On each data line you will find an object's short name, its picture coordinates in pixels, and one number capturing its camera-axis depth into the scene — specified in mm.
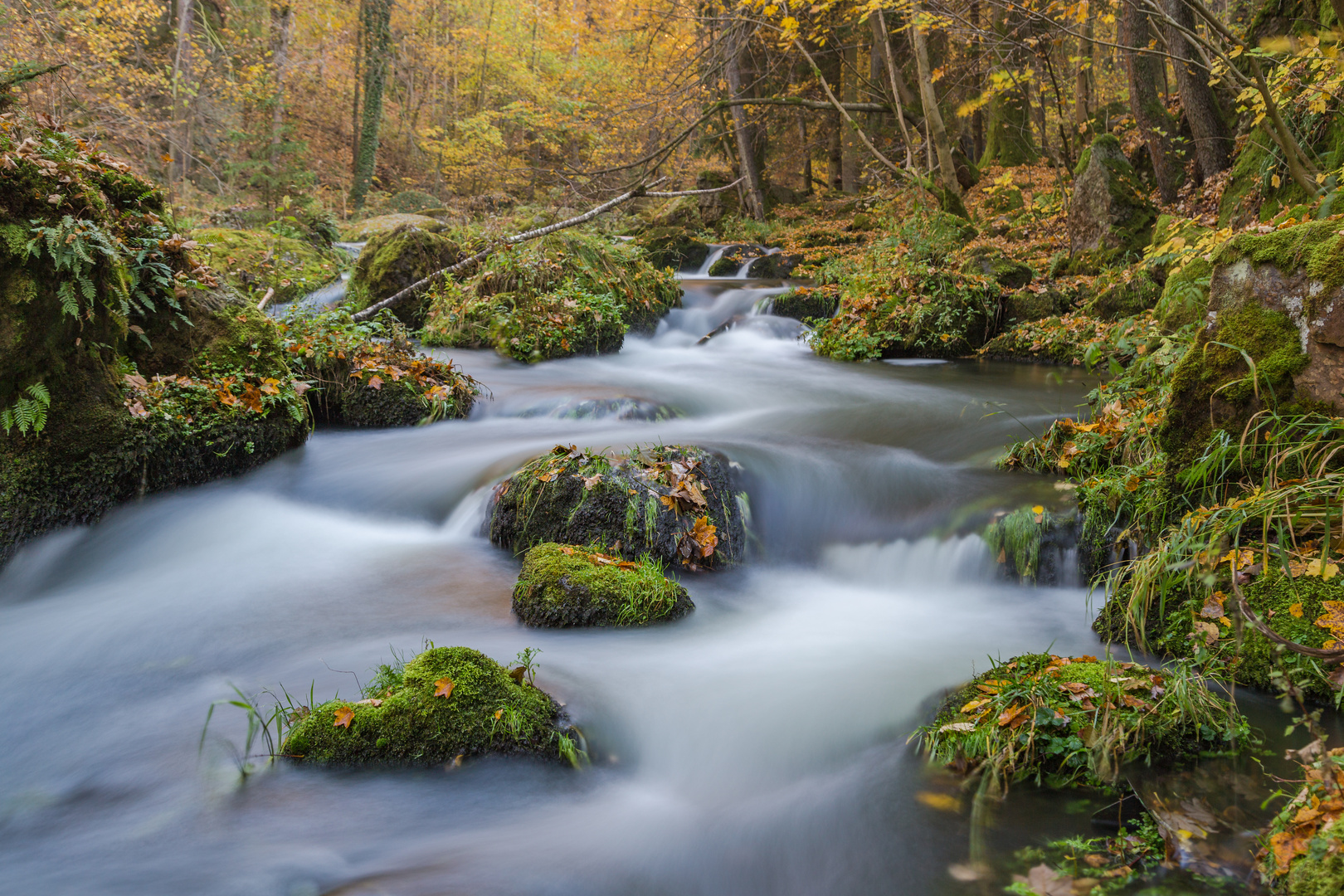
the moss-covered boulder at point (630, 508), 4891
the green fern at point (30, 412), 4531
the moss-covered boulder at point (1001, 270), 11164
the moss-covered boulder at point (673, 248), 17562
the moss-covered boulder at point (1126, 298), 9648
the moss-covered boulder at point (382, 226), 11787
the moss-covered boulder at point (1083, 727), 2824
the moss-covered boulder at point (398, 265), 10992
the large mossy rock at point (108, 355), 4578
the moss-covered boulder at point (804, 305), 12711
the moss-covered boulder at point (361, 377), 7395
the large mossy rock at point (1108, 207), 11406
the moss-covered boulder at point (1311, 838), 1967
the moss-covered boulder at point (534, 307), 10438
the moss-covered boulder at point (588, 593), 4242
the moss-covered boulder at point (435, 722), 3088
